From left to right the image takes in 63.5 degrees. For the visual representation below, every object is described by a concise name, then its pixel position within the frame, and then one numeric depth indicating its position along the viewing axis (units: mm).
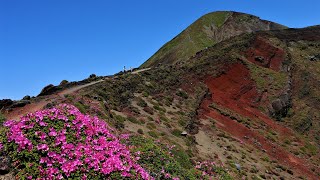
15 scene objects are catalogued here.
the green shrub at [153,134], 17816
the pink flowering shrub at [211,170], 14972
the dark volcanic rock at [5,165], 9245
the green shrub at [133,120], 19239
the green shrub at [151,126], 19360
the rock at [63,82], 27117
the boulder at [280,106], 36143
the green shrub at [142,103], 22814
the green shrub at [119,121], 16818
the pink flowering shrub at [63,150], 9205
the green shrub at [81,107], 15999
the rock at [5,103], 18066
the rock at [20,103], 17863
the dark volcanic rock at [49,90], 23673
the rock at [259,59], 44172
